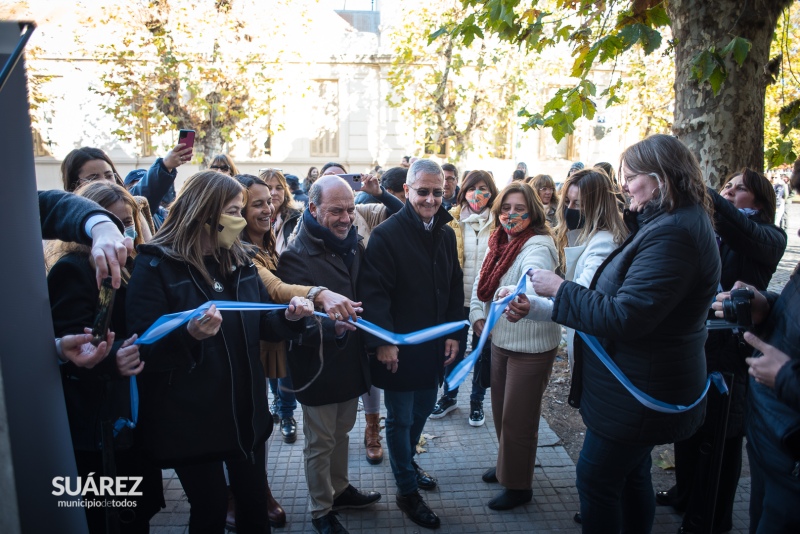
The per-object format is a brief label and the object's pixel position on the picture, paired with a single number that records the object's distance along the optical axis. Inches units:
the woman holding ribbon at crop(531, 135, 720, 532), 92.7
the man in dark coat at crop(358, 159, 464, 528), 134.5
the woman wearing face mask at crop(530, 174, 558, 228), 263.1
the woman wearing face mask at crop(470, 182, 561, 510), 141.9
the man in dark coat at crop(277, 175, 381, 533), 127.6
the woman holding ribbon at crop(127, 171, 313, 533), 97.2
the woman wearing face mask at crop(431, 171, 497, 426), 191.3
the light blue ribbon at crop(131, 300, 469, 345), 93.5
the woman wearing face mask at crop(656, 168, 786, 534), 124.9
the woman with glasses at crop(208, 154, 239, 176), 216.5
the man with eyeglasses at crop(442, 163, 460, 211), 270.7
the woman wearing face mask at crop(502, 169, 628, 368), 120.4
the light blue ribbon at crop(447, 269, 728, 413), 98.8
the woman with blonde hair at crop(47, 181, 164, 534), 91.1
